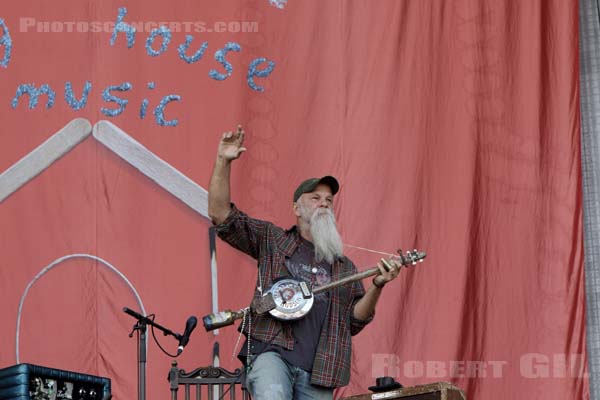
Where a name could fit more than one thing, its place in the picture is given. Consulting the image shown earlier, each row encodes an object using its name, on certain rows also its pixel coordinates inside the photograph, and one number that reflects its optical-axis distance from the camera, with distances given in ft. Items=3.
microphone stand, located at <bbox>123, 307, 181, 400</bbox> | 28.73
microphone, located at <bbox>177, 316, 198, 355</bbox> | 28.78
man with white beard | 28.55
